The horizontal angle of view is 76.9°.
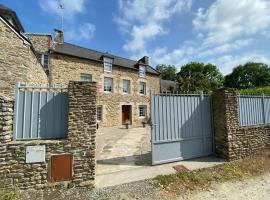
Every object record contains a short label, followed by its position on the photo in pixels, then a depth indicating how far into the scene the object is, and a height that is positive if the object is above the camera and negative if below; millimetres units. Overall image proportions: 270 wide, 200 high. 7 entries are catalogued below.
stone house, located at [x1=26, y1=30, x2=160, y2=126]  14719 +3595
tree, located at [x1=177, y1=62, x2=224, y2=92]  39556 +9372
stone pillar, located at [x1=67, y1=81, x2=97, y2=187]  4094 -492
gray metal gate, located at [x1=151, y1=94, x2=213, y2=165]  5555 -579
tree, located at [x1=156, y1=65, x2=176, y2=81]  43719 +9977
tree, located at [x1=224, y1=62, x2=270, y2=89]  44641 +9356
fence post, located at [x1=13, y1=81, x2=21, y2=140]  3967 +45
